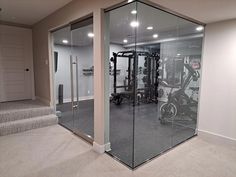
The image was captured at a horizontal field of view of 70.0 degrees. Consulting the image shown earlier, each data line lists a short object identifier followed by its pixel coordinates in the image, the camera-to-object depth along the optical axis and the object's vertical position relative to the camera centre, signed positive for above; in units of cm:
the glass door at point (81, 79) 337 -13
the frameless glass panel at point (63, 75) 499 -6
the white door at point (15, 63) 484 +28
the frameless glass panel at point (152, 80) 309 -13
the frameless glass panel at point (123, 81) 283 -18
